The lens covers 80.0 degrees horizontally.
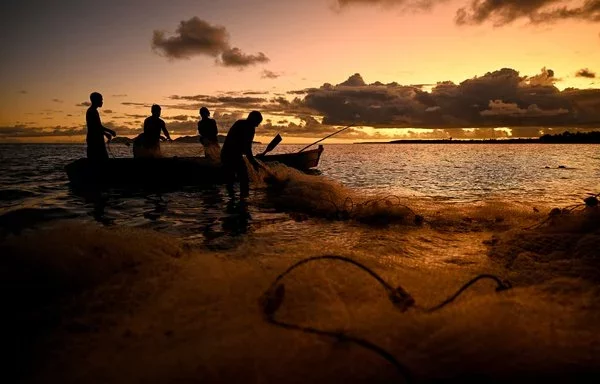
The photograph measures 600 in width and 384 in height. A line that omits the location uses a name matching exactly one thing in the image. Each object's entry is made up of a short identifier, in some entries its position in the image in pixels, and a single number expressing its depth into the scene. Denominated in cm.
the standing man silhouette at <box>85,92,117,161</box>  1189
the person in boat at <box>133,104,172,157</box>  1397
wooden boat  1320
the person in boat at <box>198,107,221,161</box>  1539
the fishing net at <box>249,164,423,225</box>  902
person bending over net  1062
